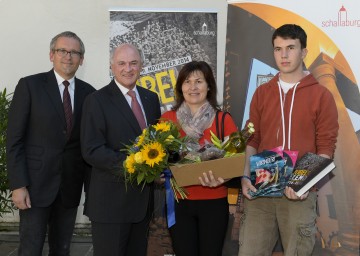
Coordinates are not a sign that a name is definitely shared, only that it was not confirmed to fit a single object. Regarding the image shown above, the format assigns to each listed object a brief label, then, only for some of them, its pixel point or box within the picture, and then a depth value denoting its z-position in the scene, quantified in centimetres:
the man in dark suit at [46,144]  309
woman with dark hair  290
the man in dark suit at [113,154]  280
